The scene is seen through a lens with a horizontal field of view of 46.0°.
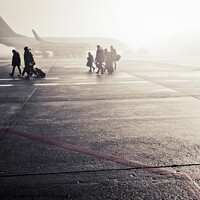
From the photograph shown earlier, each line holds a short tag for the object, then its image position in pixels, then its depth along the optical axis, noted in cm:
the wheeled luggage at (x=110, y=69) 1795
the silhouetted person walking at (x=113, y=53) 1836
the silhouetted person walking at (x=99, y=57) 1852
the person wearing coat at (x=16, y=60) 1673
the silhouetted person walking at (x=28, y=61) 1549
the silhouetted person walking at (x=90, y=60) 2044
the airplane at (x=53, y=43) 5978
